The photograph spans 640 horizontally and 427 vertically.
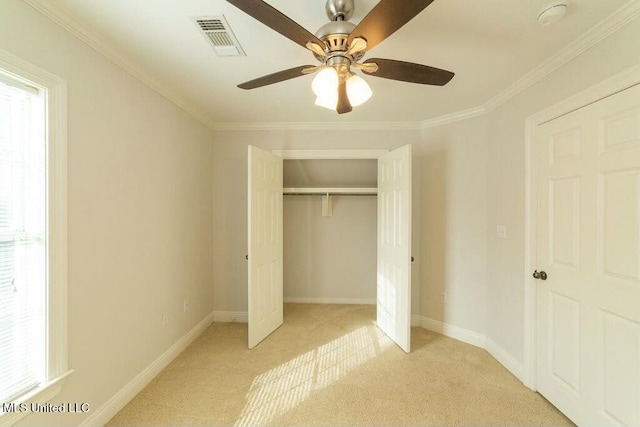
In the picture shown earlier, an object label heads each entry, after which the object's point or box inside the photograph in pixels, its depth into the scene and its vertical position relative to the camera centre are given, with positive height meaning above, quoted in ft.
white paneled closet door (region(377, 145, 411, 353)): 8.07 -1.13
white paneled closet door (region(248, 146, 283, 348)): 8.27 -1.07
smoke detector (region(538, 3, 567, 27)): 4.16 +3.26
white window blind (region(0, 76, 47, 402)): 3.97 -0.43
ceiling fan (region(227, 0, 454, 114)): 3.14 +2.41
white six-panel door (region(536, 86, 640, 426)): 4.43 -0.96
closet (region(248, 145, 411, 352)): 8.20 -0.61
